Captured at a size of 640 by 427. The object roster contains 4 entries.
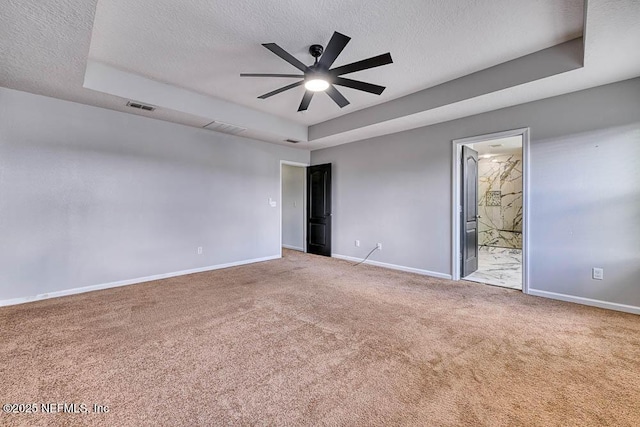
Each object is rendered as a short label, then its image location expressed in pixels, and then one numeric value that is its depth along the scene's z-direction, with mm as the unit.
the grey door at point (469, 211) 4340
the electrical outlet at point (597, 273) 3074
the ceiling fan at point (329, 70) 2162
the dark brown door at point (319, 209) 6180
